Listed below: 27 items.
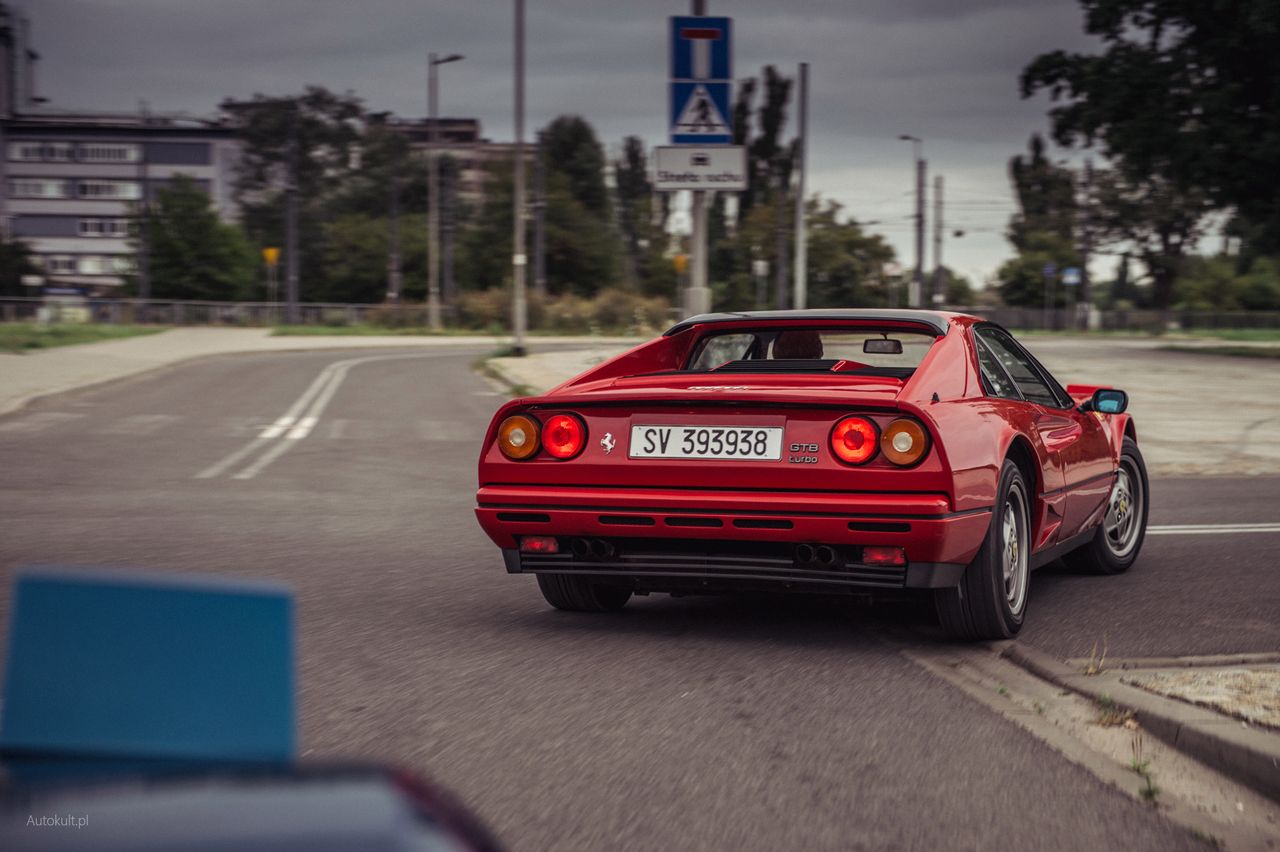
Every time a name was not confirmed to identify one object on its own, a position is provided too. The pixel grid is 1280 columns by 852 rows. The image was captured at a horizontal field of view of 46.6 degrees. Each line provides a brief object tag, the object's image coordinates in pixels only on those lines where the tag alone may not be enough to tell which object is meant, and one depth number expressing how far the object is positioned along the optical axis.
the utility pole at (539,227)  73.56
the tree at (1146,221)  86.12
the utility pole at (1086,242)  77.25
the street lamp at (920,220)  60.78
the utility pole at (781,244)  66.62
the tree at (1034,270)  93.06
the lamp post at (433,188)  55.47
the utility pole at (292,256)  65.19
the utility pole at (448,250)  74.62
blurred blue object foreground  1.80
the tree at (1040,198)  97.00
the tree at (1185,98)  34.94
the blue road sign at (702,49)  13.02
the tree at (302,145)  106.38
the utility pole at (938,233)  59.59
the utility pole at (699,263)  13.92
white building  119.38
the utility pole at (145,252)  76.81
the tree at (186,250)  82.81
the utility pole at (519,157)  32.62
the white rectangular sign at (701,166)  13.13
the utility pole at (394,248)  72.91
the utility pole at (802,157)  37.16
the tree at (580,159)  103.94
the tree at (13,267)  87.75
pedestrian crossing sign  13.12
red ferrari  5.17
